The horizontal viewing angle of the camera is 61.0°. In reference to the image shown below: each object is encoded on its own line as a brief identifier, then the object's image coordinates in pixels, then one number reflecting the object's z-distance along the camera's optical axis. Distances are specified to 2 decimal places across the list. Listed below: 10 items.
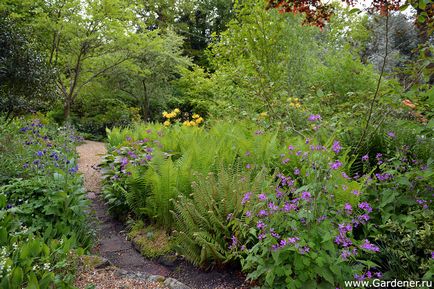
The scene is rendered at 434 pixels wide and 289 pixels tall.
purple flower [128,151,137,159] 4.22
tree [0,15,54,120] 6.88
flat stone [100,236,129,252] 3.29
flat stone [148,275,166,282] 2.47
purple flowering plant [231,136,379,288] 1.95
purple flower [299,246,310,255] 1.89
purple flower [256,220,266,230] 2.05
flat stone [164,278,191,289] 2.38
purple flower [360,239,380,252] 1.86
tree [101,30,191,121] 13.02
